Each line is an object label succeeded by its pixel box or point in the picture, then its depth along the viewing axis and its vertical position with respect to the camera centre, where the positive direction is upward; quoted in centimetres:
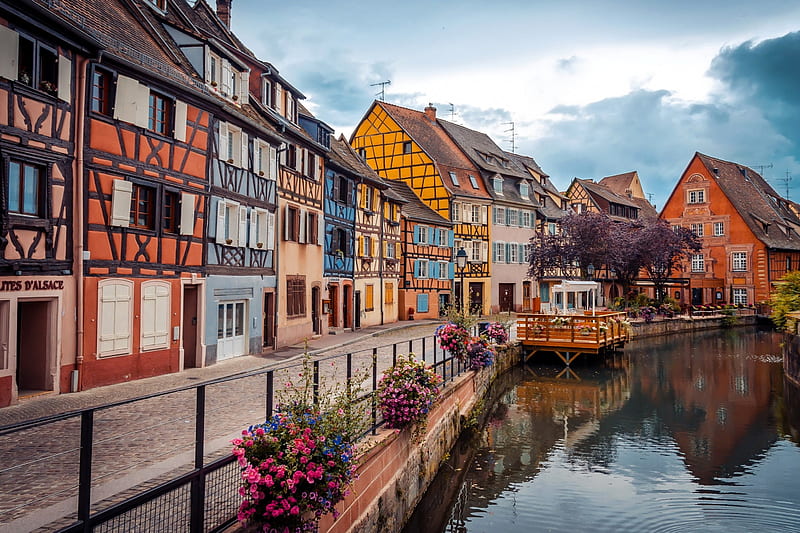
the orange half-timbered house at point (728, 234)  5447 +445
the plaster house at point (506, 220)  4556 +462
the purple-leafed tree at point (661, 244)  4178 +266
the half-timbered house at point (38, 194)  1126 +160
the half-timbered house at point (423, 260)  3822 +142
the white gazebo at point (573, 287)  3253 -16
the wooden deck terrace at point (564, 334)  2578 -207
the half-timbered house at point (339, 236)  2745 +204
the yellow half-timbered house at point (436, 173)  4262 +746
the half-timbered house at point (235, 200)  1784 +243
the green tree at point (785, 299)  2631 -57
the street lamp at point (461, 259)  2502 +94
